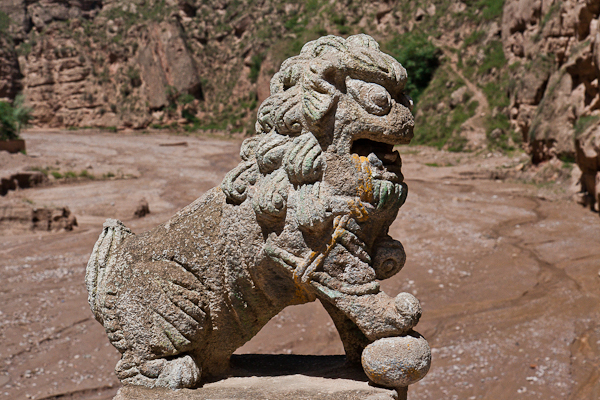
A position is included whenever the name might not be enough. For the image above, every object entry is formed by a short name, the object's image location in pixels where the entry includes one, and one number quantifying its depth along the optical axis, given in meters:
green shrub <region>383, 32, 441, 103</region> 25.09
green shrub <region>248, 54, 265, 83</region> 34.41
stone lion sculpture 2.71
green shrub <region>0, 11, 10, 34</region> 42.05
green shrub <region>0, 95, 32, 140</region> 19.69
